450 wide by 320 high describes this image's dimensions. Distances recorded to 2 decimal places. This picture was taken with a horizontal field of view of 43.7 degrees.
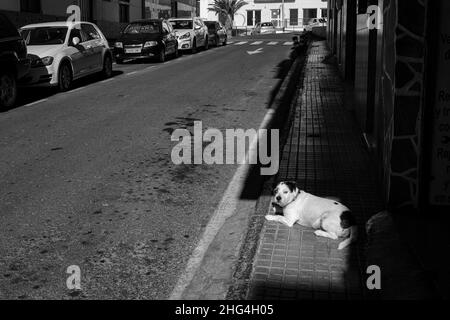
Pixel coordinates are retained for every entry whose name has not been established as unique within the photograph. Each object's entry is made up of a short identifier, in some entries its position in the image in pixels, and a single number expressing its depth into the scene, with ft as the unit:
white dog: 14.47
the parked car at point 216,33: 104.70
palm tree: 258.37
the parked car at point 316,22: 218.75
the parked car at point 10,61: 35.69
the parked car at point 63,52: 41.91
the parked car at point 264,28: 223.30
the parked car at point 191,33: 85.66
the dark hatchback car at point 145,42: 68.64
